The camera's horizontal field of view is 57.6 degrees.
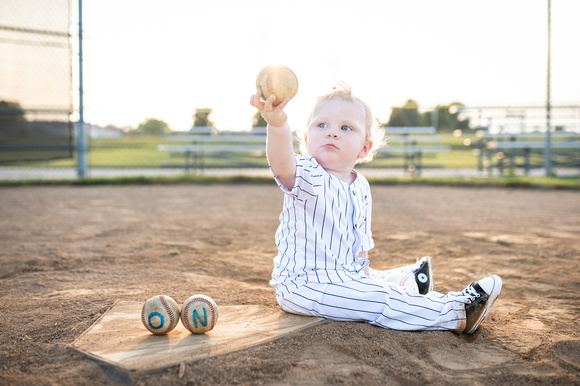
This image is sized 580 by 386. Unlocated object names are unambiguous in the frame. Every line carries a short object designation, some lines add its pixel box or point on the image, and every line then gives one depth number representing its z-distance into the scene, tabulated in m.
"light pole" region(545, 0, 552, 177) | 10.04
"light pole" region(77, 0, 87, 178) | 8.86
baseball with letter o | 2.02
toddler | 2.17
